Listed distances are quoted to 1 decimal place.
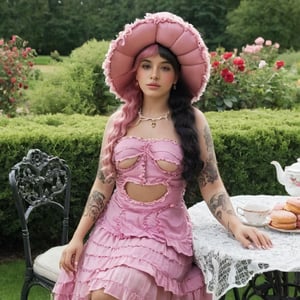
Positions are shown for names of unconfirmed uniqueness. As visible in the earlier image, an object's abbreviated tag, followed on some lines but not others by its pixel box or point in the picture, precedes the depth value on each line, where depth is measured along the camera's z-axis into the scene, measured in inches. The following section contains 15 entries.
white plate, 97.2
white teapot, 108.5
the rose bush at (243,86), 282.8
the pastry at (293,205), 100.3
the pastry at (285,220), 98.0
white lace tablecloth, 84.8
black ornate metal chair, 120.2
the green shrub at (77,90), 307.6
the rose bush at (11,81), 299.3
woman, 94.6
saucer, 100.5
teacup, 100.1
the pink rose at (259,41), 338.6
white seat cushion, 117.8
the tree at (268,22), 1074.7
